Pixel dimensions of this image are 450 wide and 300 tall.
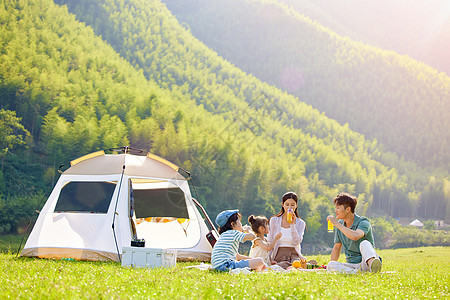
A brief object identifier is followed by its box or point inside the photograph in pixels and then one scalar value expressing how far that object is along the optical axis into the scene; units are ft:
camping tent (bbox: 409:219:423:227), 178.62
